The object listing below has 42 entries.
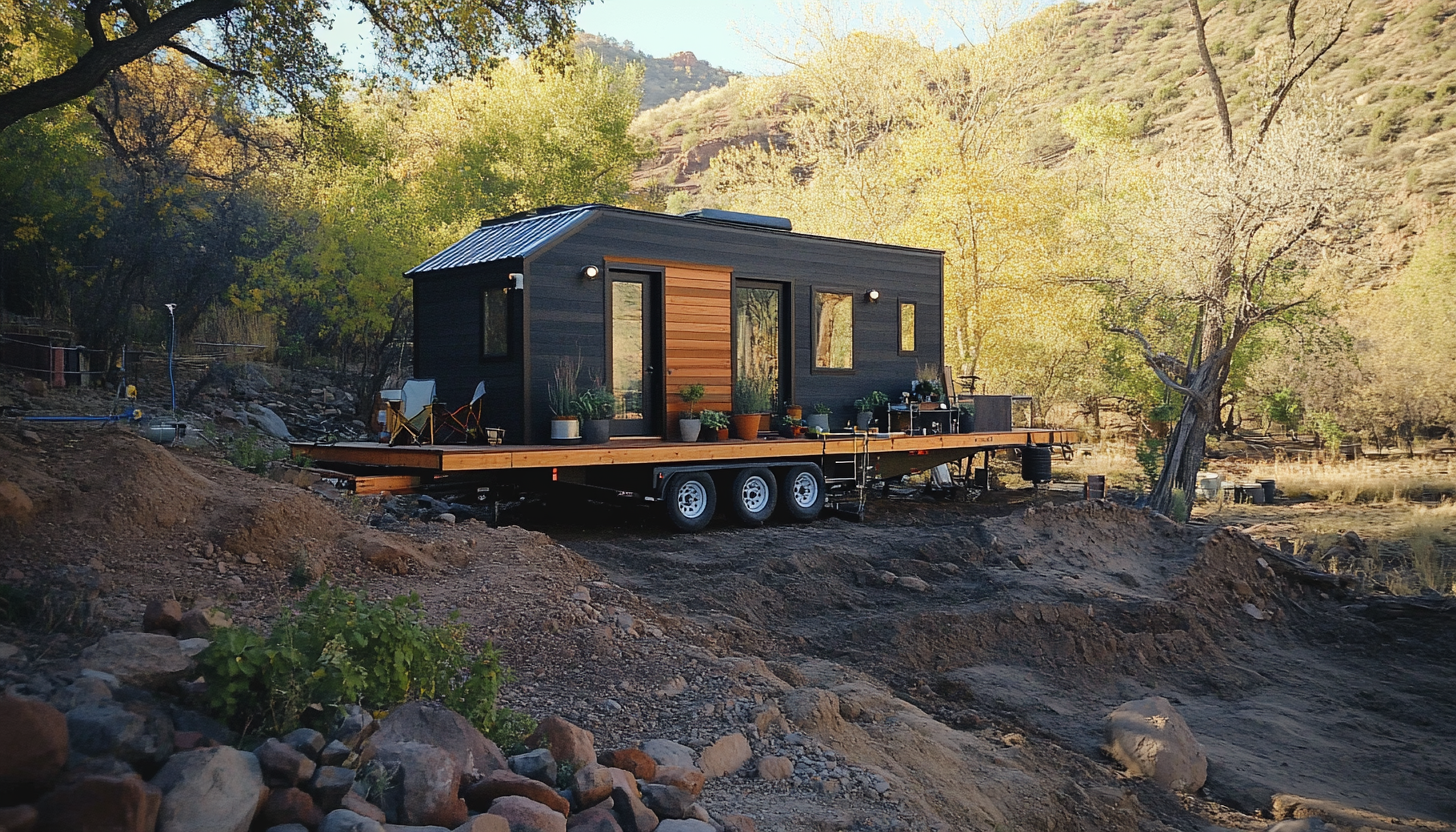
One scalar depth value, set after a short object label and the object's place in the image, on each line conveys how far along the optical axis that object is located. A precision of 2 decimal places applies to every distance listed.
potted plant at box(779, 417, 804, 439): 12.53
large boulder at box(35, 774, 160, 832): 2.47
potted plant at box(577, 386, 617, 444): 10.58
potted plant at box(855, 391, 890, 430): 13.50
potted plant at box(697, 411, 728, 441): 11.48
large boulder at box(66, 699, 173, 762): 2.82
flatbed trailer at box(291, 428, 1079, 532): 9.43
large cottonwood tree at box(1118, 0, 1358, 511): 14.19
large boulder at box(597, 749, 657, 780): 3.71
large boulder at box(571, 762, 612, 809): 3.34
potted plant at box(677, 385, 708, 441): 11.34
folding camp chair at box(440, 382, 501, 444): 10.95
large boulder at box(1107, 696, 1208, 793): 5.44
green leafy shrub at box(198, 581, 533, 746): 3.21
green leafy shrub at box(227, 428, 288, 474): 8.66
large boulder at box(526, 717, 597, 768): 3.63
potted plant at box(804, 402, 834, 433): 12.86
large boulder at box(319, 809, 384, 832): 2.76
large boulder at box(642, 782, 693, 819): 3.47
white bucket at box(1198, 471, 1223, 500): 17.88
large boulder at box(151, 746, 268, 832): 2.64
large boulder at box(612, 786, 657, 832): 3.32
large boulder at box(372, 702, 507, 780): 3.40
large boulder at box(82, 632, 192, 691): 3.42
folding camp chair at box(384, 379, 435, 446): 10.62
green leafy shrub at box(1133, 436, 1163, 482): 16.98
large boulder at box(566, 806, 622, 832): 3.19
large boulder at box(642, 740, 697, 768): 3.98
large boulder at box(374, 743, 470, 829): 3.01
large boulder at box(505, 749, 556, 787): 3.45
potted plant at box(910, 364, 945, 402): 14.16
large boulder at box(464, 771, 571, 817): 3.19
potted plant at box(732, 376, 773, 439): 11.88
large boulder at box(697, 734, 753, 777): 4.14
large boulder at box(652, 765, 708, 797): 3.71
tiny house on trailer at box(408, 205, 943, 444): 10.77
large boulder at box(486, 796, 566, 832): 3.05
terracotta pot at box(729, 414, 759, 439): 11.86
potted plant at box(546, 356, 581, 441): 10.48
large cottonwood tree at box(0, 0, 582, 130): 9.81
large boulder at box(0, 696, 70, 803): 2.55
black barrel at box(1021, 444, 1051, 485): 14.88
